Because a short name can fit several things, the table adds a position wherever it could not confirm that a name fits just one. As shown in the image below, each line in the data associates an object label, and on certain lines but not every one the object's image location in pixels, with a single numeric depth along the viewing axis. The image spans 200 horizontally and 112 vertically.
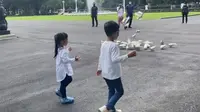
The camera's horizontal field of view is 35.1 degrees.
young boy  4.60
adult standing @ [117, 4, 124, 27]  22.84
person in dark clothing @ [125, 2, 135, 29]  22.20
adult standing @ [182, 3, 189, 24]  24.23
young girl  5.52
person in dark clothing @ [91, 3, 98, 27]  24.20
